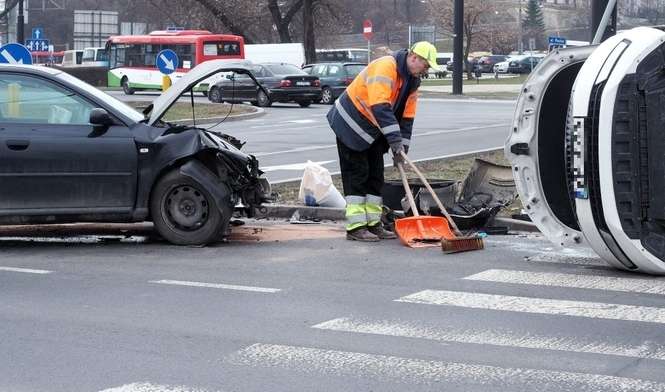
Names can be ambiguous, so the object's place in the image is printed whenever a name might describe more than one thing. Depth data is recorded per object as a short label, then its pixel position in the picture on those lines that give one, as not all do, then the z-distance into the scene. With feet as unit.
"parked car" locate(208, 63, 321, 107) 125.59
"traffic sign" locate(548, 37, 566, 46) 72.08
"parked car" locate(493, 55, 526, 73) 252.62
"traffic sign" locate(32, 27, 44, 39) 116.58
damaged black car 32.12
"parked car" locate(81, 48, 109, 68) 234.38
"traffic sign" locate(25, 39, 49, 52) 111.96
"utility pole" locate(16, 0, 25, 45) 121.90
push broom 31.19
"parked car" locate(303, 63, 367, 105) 134.10
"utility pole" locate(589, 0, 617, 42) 51.47
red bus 161.58
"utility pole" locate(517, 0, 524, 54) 311.06
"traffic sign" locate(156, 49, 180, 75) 88.83
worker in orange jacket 32.68
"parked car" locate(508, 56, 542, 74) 243.87
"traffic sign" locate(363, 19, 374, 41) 163.50
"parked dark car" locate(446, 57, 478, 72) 238.31
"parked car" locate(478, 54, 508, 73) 269.66
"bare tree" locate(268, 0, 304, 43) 201.77
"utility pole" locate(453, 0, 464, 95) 143.64
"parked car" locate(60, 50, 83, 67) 251.60
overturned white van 26.16
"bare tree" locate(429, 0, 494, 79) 253.79
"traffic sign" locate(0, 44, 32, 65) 68.03
